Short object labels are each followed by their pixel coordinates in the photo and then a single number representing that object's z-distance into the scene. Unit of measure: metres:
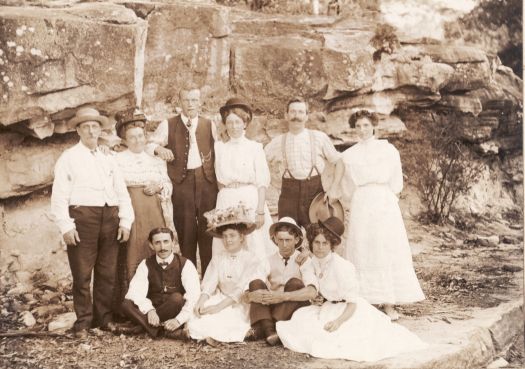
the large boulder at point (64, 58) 5.48
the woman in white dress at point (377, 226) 5.30
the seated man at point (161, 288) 4.97
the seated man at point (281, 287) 4.90
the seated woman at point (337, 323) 4.68
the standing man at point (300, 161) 5.55
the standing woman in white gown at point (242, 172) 5.43
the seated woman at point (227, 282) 4.92
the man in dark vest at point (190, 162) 5.55
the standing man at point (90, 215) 5.03
